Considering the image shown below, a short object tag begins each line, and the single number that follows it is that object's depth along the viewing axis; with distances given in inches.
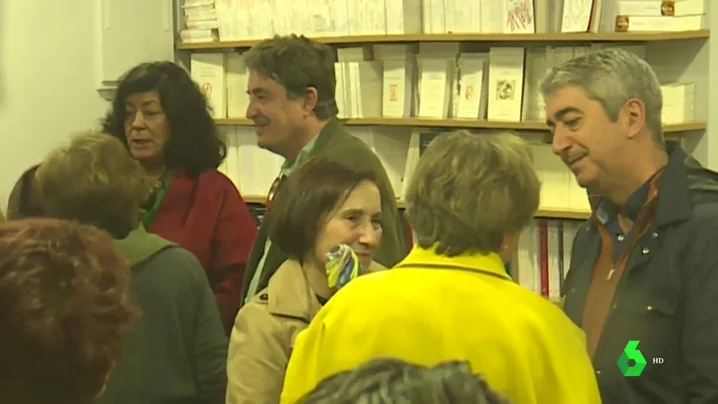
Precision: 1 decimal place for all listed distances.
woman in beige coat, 179.8
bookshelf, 326.0
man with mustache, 173.8
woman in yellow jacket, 153.3
